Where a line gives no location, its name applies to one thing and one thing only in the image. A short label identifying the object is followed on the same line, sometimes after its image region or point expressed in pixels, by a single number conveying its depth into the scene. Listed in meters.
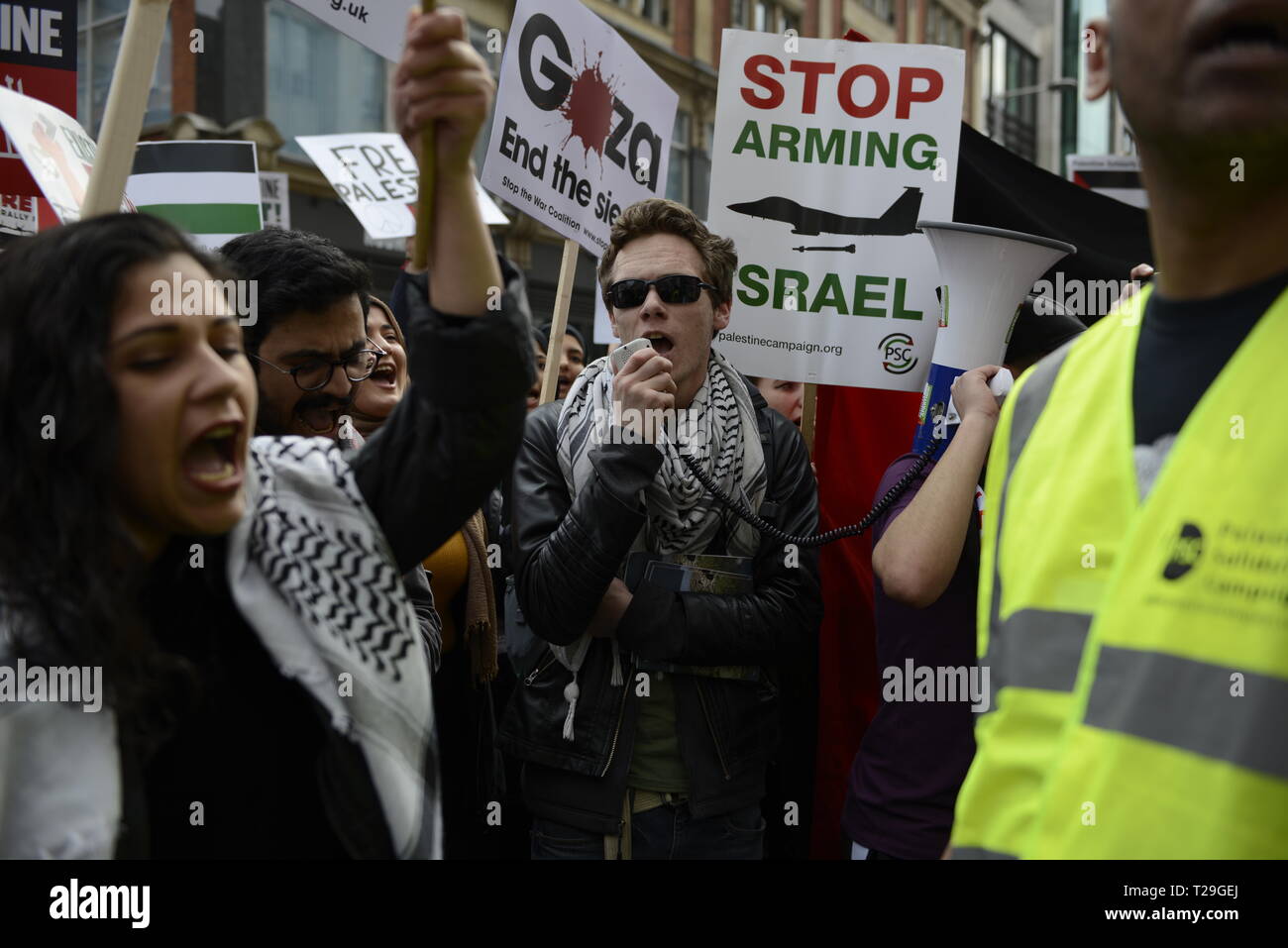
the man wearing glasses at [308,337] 2.21
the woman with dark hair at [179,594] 1.28
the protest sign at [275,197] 6.19
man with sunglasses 2.35
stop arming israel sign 3.31
